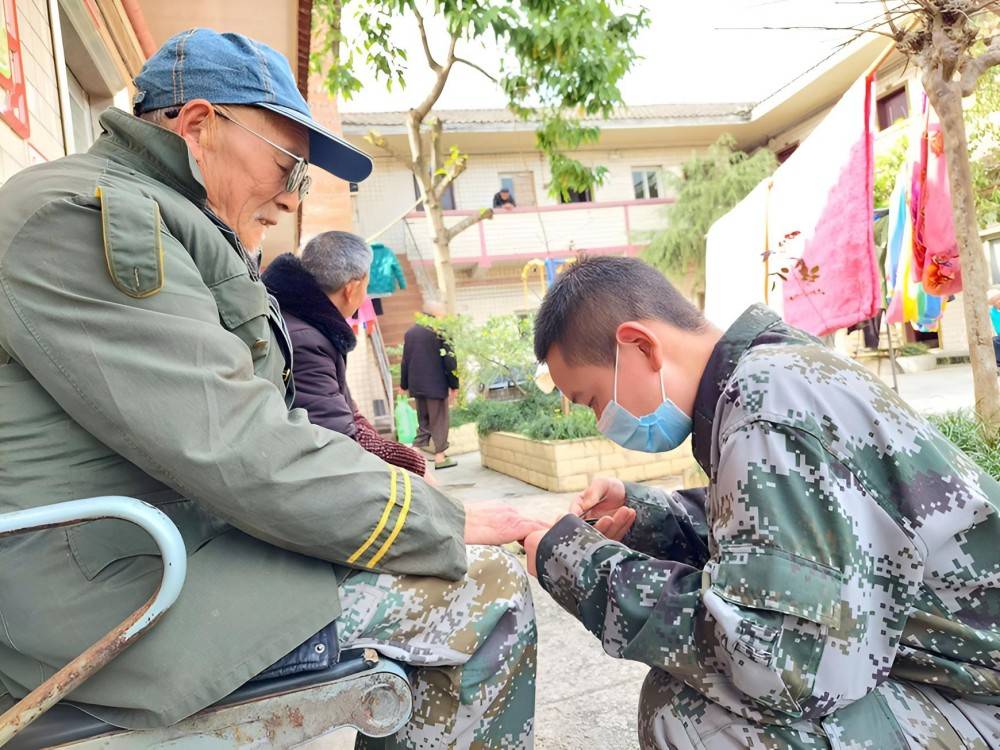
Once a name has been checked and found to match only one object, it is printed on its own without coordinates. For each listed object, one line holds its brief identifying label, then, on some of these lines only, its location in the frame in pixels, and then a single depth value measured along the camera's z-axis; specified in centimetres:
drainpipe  273
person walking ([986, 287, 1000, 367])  752
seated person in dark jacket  279
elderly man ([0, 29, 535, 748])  100
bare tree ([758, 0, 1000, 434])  339
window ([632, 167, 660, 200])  1906
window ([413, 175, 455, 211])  1753
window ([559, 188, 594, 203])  1867
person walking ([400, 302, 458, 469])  805
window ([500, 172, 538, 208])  1800
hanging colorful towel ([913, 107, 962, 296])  420
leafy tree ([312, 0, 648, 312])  523
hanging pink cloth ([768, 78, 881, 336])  360
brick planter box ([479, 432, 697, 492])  579
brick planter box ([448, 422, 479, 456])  962
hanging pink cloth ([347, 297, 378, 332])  866
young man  107
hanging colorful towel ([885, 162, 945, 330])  469
